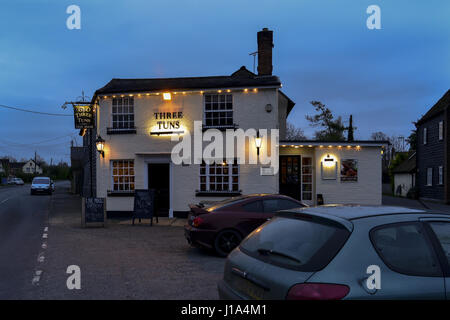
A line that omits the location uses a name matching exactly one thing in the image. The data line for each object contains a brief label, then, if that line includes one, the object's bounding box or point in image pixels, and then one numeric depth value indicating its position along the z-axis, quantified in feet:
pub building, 48.42
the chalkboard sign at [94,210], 42.34
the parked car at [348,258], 9.28
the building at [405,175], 108.06
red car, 27.55
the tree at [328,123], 112.88
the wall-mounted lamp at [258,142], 46.99
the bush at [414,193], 98.02
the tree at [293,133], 180.90
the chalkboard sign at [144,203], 43.09
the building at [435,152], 81.51
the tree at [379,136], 273.70
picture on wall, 48.93
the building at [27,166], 382.63
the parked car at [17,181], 222.54
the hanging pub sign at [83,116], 52.37
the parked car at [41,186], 107.34
